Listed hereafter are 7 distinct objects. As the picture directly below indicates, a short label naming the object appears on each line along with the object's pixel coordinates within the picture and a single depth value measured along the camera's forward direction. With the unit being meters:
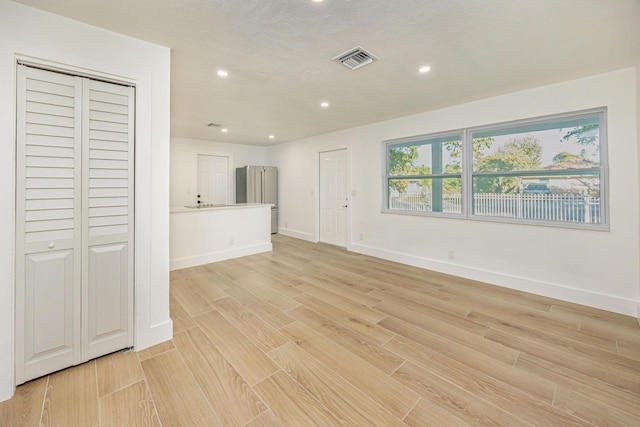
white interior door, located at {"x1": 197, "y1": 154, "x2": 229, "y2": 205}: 6.57
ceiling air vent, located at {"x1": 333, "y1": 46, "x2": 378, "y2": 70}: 2.33
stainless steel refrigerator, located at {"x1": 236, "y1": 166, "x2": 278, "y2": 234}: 6.76
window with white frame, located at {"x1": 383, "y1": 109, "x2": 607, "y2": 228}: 2.92
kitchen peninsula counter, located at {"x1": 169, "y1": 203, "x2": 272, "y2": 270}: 4.12
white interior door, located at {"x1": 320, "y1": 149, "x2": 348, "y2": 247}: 5.64
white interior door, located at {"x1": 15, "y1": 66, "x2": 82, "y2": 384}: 1.67
